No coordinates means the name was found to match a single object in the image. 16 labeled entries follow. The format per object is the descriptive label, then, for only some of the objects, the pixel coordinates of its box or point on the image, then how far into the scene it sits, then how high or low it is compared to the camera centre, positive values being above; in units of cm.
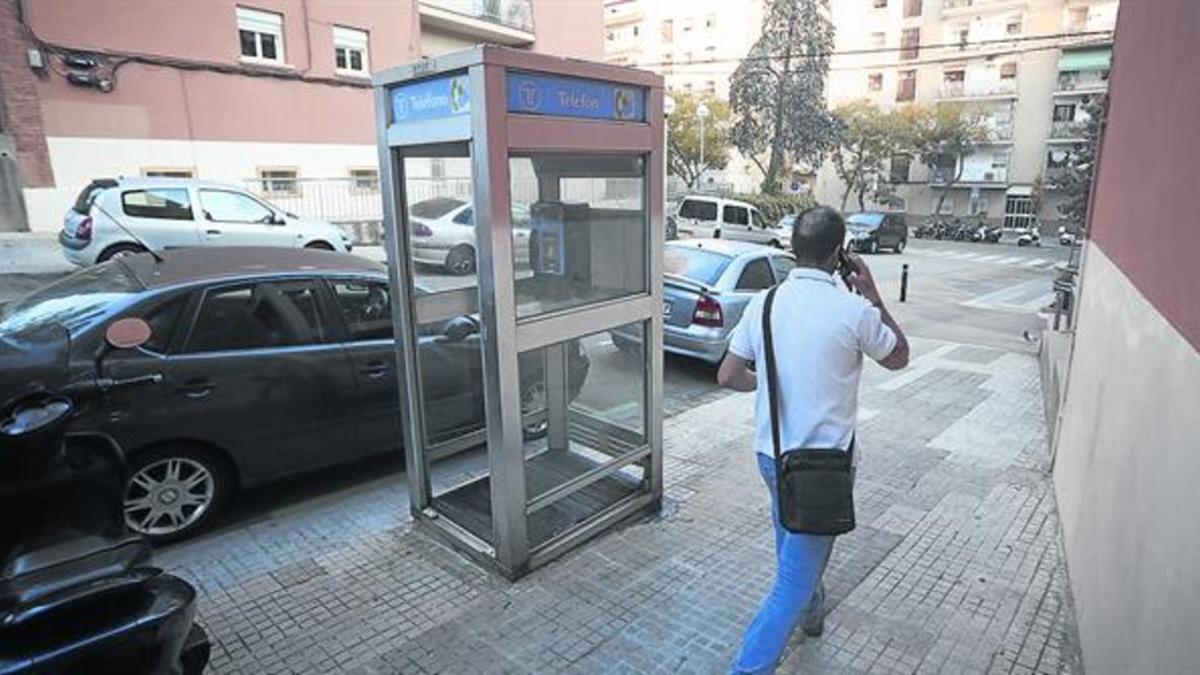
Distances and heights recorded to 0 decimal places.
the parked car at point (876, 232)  2489 -180
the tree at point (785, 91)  3002 +399
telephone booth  312 -57
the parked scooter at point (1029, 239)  3080 -257
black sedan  355 -98
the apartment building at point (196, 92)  1359 +209
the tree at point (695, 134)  3678 +253
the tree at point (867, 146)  3578 +181
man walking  238 -60
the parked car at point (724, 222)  1944 -109
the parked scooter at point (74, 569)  178 -106
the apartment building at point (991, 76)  3347 +535
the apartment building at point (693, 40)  4344 +924
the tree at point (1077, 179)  1664 -1
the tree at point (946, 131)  3544 +245
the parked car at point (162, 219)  1006 -43
